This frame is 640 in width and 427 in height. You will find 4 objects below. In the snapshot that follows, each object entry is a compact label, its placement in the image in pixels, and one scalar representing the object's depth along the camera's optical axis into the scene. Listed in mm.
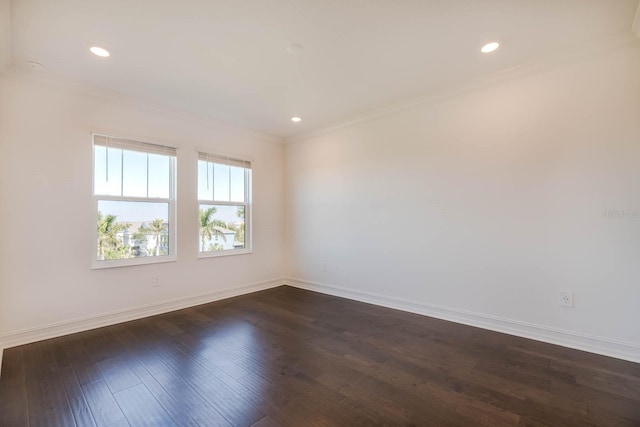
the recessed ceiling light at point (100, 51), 2465
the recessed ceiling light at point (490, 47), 2473
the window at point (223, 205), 4172
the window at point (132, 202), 3260
